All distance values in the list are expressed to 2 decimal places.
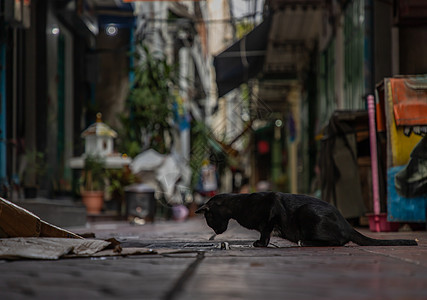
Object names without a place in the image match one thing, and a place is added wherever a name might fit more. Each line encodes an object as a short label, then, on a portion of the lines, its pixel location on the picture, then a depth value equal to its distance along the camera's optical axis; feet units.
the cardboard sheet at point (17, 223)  14.61
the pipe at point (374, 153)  25.70
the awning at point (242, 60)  52.65
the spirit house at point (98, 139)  48.55
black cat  15.39
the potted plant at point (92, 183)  47.29
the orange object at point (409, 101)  24.44
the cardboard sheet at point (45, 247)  12.40
